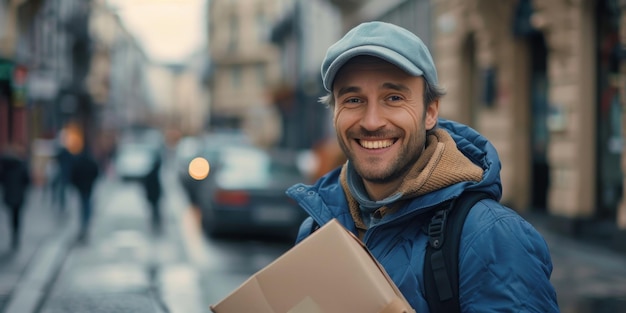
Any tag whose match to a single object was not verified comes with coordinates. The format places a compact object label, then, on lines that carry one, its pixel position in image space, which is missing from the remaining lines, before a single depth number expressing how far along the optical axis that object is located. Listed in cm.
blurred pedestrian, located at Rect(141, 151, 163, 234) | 1597
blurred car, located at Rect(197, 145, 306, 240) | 1320
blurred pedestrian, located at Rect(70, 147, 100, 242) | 1470
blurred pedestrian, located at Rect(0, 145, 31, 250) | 1224
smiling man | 178
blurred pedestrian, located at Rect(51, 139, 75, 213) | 1850
